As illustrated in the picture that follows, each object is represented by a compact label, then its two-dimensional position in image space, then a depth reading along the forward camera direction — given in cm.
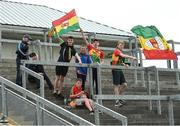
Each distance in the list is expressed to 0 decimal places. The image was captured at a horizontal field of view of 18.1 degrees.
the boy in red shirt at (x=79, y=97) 1304
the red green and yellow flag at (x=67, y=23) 1506
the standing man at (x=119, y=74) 1422
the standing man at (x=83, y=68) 1405
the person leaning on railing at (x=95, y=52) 1495
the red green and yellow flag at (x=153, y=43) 1584
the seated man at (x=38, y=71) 1395
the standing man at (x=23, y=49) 1418
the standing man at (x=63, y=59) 1367
